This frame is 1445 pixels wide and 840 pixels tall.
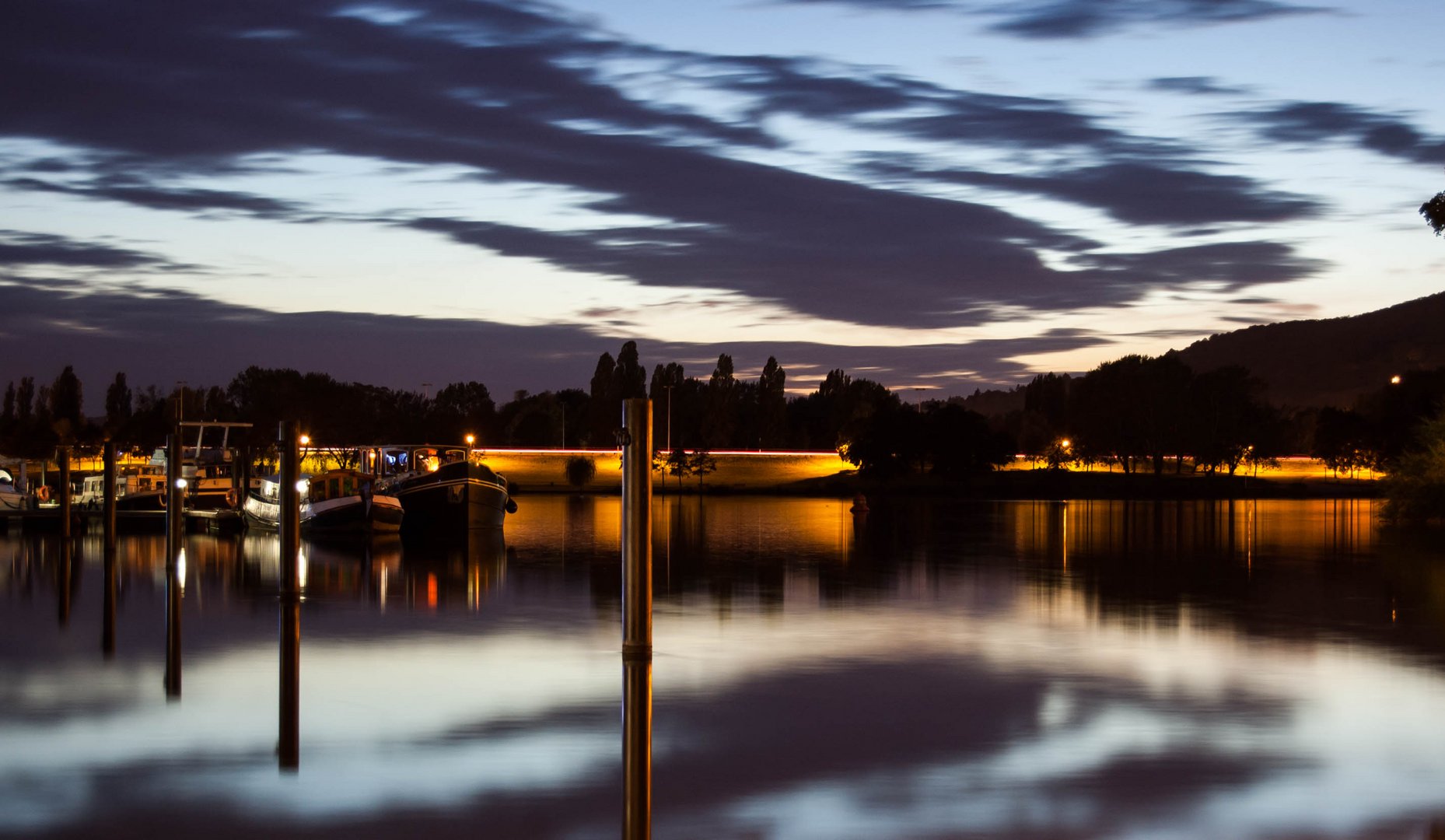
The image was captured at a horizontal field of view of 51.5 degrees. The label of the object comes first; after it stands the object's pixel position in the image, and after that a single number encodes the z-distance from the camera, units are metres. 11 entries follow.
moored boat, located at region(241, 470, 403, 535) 49.59
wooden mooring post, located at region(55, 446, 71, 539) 45.12
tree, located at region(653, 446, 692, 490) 163.00
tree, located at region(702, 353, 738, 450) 198.62
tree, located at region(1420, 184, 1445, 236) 50.91
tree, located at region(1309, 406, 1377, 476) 134.25
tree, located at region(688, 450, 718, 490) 163.88
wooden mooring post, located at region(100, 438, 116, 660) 20.09
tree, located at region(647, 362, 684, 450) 184.88
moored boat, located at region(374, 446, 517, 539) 53.25
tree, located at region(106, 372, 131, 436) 128.23
